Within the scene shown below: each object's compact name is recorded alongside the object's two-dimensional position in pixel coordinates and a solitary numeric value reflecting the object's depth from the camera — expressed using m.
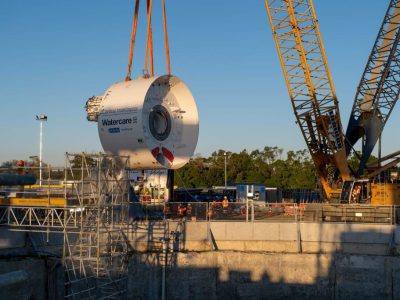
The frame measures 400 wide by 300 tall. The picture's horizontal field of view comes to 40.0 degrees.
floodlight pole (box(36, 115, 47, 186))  48.44
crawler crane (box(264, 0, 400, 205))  46.38
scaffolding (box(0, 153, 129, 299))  24.52
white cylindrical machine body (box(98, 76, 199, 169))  32.81
